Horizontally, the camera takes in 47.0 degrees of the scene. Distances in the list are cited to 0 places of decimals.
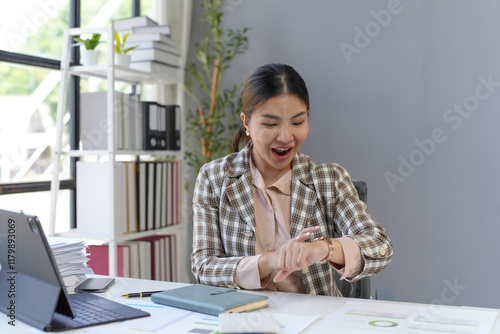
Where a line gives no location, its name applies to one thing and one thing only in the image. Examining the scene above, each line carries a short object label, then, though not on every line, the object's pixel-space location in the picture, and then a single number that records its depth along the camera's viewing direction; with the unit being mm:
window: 2578
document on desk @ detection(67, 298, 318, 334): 1159
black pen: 1453
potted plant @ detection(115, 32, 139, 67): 2881
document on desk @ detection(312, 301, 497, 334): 1165
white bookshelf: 2701
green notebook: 1272
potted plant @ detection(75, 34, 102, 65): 2799
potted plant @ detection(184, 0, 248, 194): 3268
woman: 1713
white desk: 1181
